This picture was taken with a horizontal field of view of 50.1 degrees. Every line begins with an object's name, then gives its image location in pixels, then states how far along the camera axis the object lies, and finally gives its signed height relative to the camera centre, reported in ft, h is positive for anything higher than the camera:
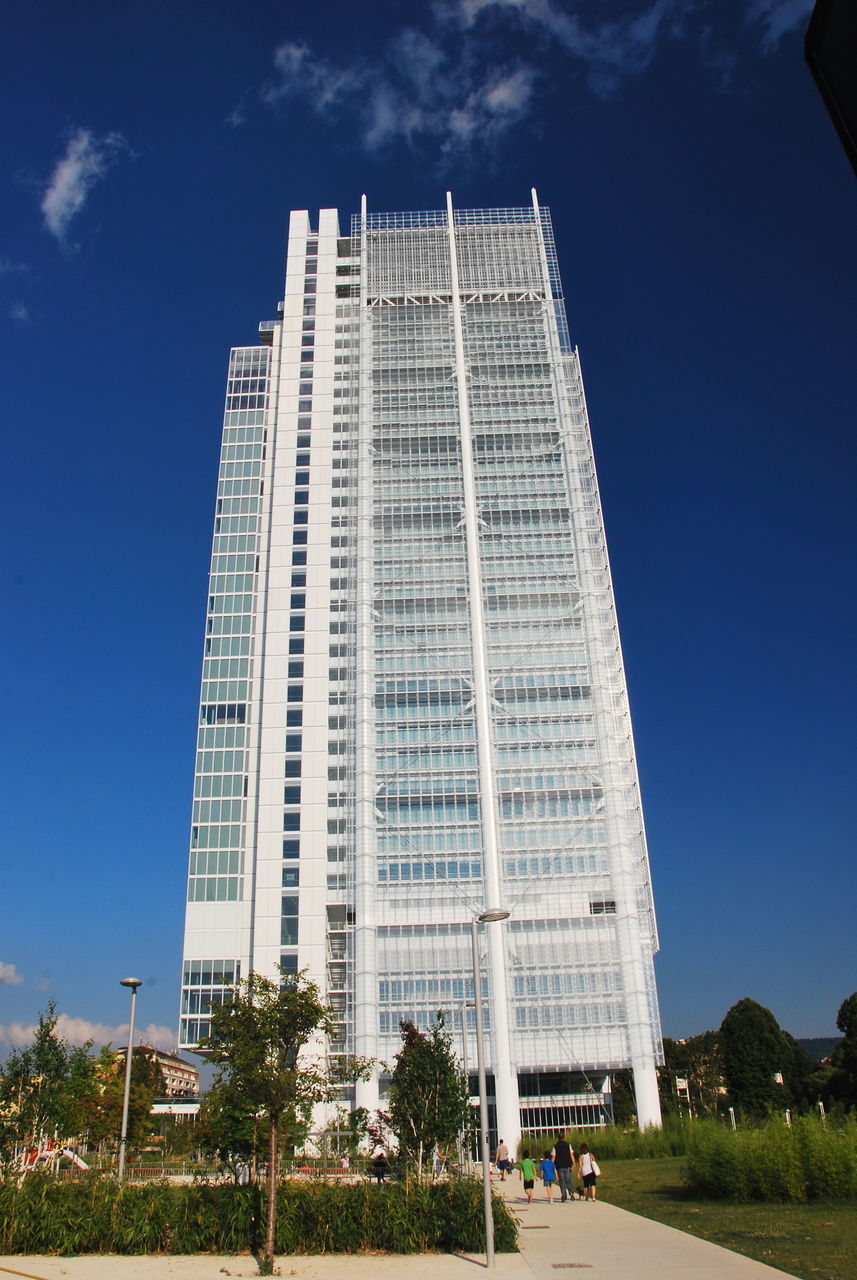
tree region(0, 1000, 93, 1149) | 74.28 +1.42
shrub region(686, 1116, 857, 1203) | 71.26 -5.75
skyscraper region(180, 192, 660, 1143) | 201.67 +91.20
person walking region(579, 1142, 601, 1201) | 88.89 -7.33
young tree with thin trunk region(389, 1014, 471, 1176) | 94.94 -0.40
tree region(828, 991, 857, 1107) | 197.06 +3.66
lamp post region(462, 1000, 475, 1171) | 109.02 -6.97
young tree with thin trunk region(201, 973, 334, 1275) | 60.13 +2.95
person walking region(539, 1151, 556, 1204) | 93.20 -7.52
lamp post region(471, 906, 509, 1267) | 54.49 -1.35
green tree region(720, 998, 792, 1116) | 225.15 +5.71
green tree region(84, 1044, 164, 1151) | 175.73 +0.26
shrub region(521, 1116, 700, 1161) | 141.18 -7.73
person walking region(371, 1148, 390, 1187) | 93.81 -6.62
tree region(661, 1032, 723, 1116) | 293.23 +5.66
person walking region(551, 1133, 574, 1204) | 90.27 -6.66
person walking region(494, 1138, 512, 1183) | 123.24 -8.15
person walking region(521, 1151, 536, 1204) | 95.64 -7.73
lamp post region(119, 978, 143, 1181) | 96.55 +10.29
